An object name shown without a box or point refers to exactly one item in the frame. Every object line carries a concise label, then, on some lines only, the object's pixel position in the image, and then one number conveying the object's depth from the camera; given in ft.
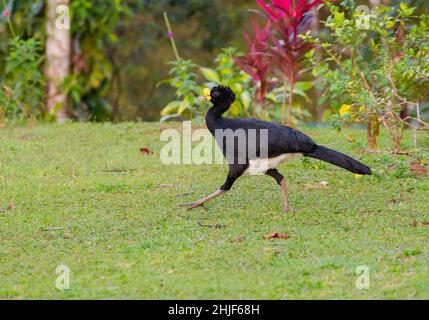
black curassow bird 41.32
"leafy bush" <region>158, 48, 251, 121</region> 66.20
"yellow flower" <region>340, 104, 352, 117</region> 49.36
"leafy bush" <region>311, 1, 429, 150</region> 47.67
